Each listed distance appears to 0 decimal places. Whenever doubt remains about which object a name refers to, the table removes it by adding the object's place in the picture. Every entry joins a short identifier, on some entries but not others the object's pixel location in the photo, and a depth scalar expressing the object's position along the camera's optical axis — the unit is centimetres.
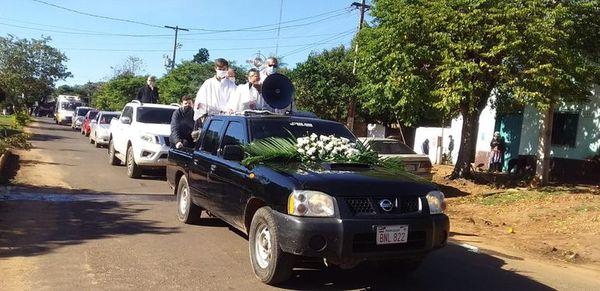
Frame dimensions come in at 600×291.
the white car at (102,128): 2183
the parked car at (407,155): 1284
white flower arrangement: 610
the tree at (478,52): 1355
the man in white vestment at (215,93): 1026
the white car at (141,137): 1310
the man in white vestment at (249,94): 896
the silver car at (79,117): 3759
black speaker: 834
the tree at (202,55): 6410
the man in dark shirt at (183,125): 945
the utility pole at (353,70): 2431
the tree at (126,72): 7455
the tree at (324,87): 2838
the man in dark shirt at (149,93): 1616
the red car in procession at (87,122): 3041
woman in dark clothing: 2056
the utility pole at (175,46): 5434
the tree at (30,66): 5091
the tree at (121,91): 5497
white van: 4562
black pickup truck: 497
